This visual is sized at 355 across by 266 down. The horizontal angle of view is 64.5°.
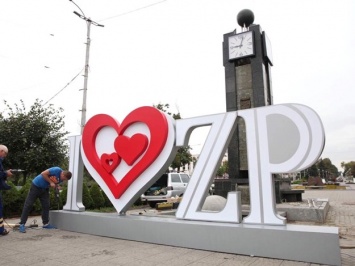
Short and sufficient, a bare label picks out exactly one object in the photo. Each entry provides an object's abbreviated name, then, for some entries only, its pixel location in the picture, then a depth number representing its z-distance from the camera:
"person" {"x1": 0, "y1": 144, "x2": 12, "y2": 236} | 6.35
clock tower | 10.66
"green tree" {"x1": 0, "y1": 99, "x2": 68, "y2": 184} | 14.16
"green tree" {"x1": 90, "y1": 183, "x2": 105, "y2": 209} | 11.94
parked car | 12.13
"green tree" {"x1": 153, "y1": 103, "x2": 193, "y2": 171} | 25.86
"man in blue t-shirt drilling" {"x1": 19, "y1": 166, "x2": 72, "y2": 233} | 6.67
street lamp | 13.55
